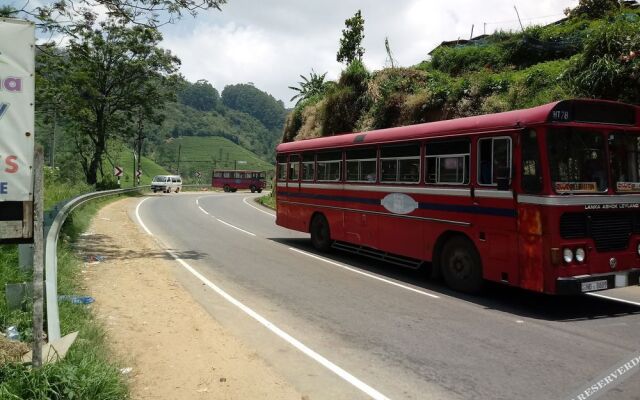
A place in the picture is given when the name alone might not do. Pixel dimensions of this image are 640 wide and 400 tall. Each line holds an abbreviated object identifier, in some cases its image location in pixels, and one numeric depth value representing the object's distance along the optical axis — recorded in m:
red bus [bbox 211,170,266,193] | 64.19
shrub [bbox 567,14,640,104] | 14.99
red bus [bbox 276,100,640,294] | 7.78
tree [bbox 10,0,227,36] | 11.88
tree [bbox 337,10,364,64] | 41.34
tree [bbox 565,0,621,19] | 24.59
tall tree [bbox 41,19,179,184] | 41.66
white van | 53.84
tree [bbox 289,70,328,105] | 43.87
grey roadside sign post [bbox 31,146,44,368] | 4.43
